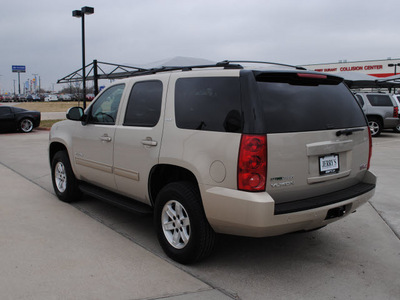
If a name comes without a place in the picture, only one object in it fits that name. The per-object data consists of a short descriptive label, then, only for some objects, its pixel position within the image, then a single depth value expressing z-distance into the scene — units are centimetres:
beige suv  314
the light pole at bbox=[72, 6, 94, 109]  1819
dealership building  5588
